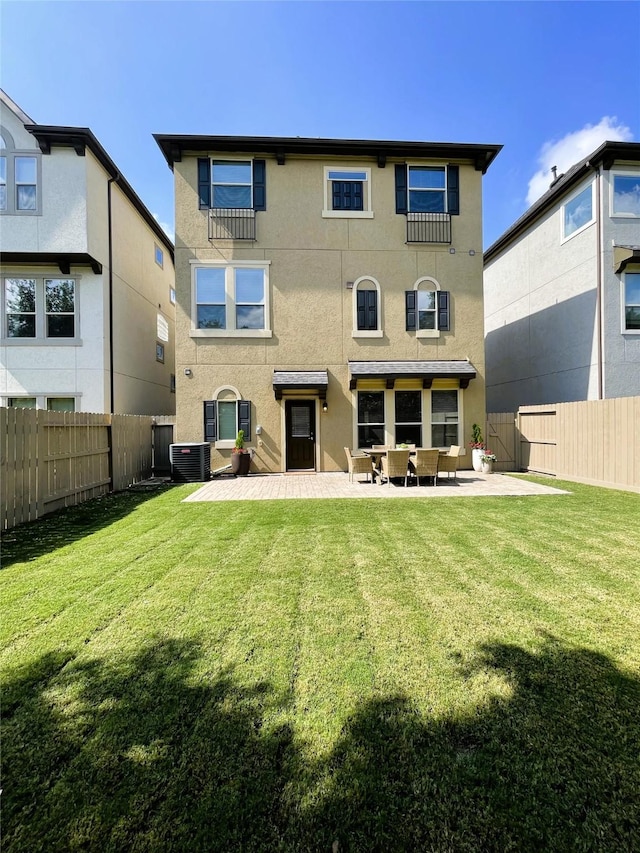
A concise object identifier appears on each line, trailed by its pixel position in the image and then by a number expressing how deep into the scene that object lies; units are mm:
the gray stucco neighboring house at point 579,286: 12711
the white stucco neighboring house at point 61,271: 12023
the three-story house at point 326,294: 12547
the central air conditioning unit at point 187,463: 11307
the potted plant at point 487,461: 11934
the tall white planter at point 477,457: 12195
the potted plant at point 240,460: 12094
